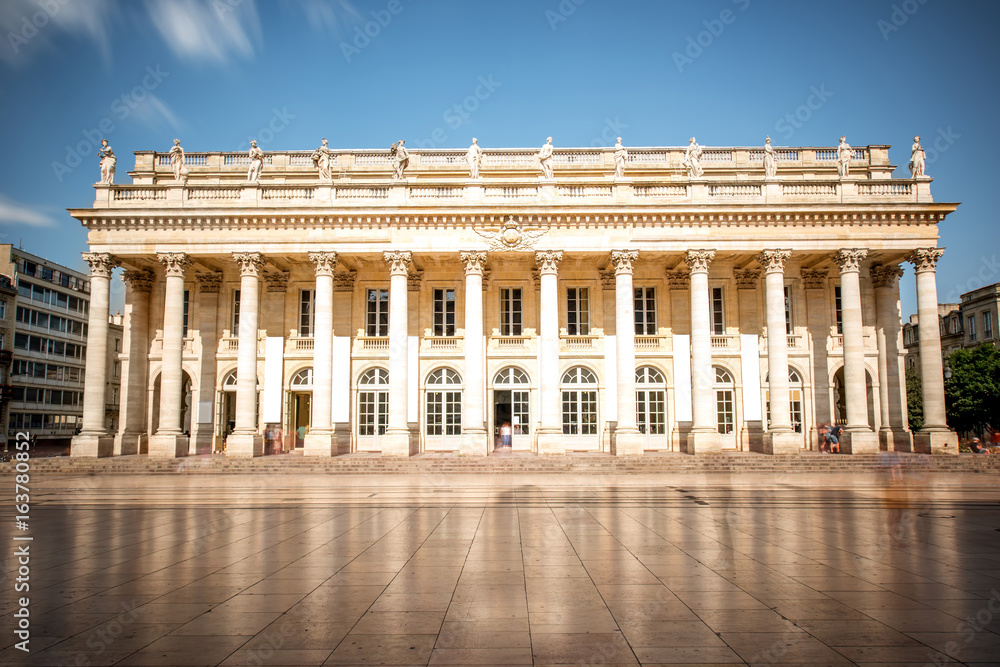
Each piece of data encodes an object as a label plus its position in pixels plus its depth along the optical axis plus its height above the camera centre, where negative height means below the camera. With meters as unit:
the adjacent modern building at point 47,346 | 58.09 +5.22
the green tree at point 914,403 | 47.31 -0.59
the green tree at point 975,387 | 47.53 +0.46
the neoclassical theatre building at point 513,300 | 30.83 +4.87
